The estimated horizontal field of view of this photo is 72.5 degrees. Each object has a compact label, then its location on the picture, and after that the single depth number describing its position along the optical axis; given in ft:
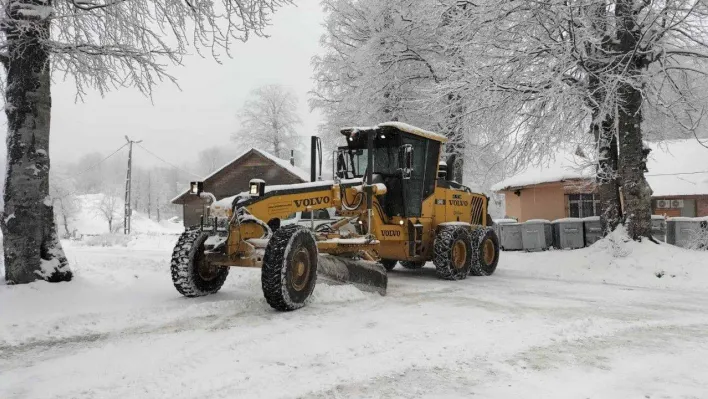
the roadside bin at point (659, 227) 40.34
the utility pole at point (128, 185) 112.06
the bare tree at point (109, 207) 215.31
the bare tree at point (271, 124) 139.95
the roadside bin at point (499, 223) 54.19
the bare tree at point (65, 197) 183.41
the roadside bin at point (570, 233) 47.32
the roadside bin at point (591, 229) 46.52
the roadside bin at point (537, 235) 49.62
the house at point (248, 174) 100.17
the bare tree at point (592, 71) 32.63
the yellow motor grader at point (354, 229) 19.51
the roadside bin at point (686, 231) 36.55
